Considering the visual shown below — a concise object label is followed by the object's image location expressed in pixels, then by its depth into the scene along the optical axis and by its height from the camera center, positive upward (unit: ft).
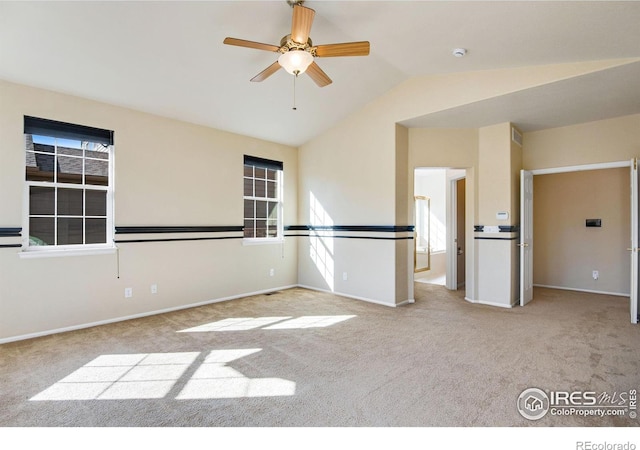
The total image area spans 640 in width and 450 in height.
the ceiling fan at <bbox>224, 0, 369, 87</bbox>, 8.27 +4.60
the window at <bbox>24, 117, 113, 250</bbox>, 11.38 +1.45
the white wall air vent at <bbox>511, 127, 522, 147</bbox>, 15.40 +4.27
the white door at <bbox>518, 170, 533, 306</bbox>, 15.40 -0.59
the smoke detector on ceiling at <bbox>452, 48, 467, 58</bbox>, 11.03 +5.82
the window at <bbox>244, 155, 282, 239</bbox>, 17.84 +1.49
